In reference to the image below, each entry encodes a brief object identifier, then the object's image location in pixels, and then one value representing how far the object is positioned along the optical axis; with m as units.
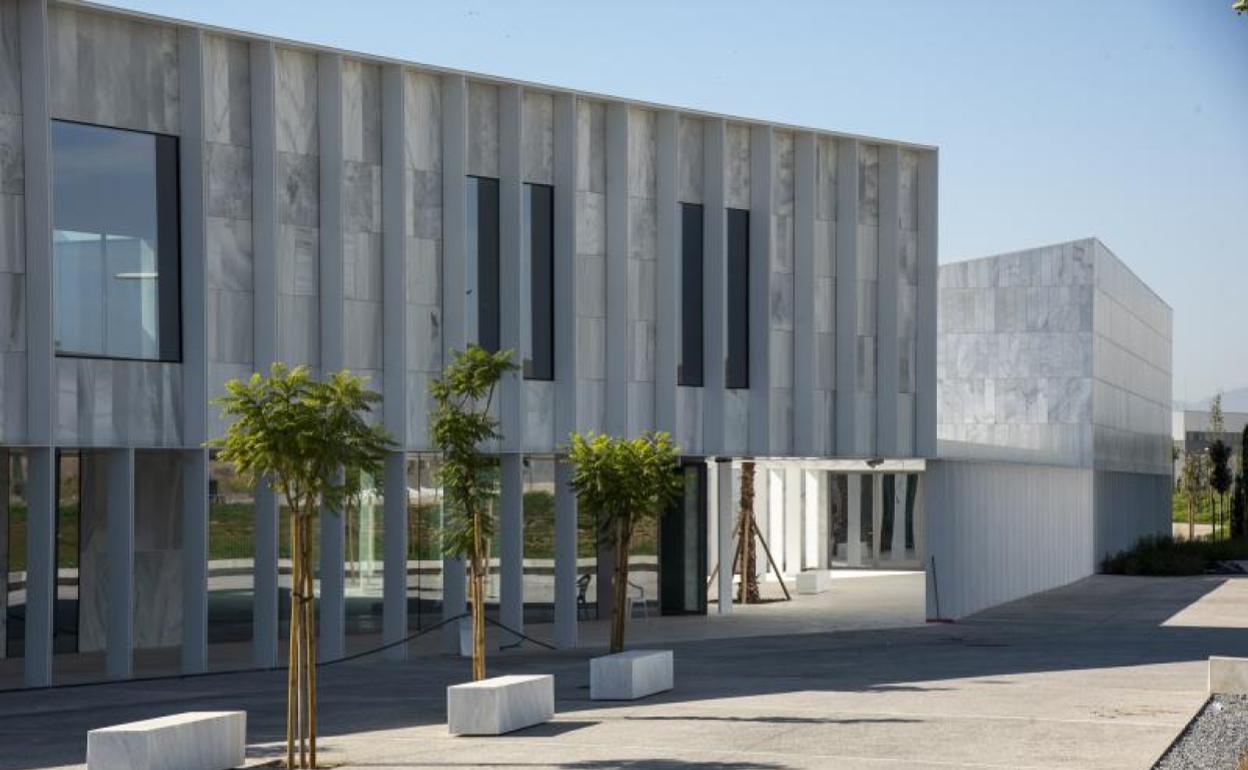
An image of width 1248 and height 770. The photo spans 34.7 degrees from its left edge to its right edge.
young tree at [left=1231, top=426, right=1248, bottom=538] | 81.08
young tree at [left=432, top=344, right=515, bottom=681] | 23.59
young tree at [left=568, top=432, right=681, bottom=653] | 27.44
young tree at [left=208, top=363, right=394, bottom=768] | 18.22
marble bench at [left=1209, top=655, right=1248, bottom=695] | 24.14
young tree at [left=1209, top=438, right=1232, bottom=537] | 85.88
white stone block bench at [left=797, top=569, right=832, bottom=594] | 48.03
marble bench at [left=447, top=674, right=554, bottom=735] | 20.39
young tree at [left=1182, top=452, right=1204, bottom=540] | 93.81
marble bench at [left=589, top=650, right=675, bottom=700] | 23.81
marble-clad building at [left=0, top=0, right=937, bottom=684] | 27.02
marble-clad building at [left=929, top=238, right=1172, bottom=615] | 60.69
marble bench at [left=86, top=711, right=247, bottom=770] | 16.92
